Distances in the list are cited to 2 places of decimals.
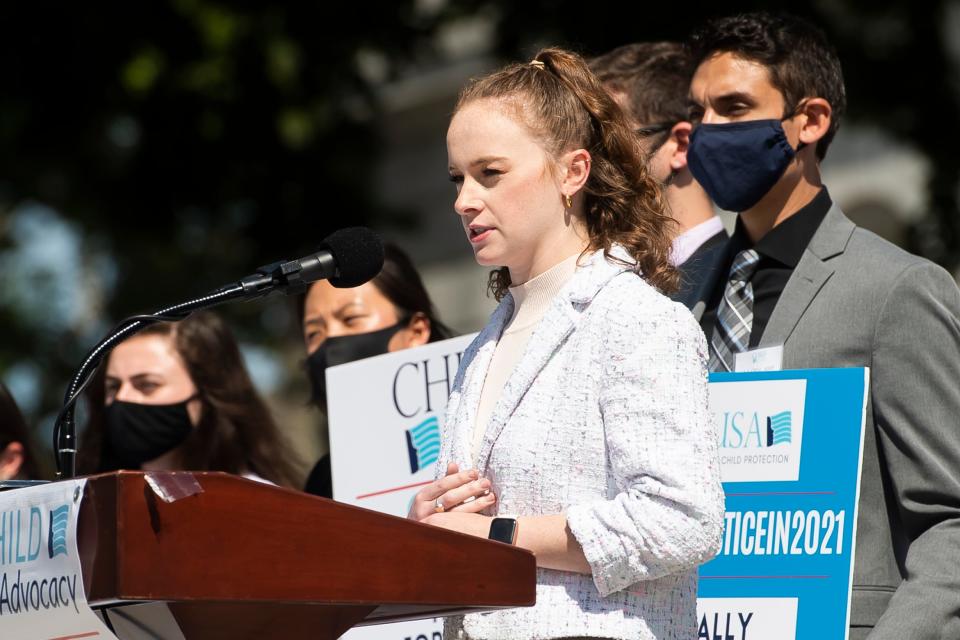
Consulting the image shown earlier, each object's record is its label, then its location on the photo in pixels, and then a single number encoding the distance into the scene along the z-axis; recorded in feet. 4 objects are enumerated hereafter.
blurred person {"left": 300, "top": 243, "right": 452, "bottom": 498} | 33.40
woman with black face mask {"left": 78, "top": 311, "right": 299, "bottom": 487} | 35.22
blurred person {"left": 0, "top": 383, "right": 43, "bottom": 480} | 35.32
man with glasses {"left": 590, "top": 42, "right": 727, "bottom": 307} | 29.09
